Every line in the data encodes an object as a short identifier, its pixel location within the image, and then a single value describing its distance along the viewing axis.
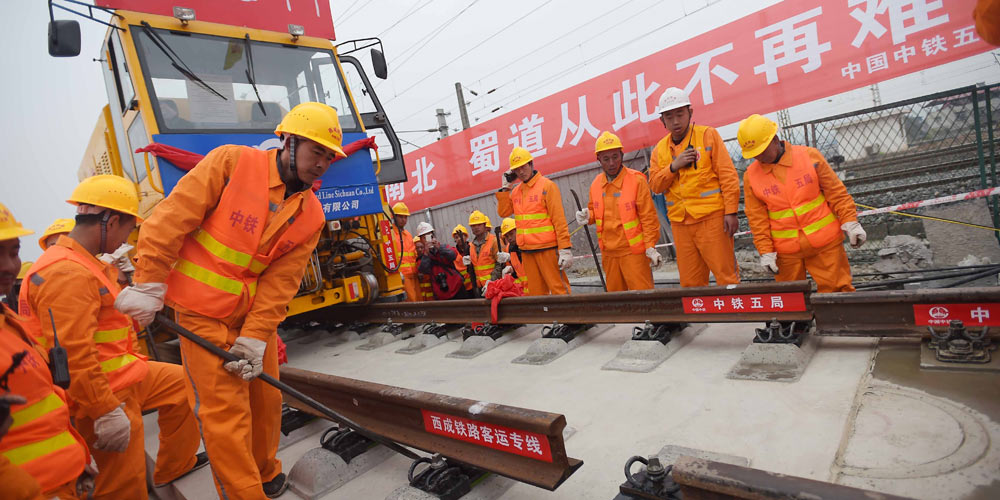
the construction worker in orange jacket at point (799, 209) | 3.56
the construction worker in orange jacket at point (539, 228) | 5.31
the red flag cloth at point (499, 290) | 4.70
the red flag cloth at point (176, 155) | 4.12
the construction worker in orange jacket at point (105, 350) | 2.34
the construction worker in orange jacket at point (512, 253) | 6.46
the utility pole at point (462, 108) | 17.28
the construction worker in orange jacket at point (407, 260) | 7.88
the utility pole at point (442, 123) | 19.91
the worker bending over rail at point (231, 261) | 2.17
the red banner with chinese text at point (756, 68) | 5.03
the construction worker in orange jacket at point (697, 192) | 4.18
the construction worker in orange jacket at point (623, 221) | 4.65
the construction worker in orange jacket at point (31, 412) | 1.63
